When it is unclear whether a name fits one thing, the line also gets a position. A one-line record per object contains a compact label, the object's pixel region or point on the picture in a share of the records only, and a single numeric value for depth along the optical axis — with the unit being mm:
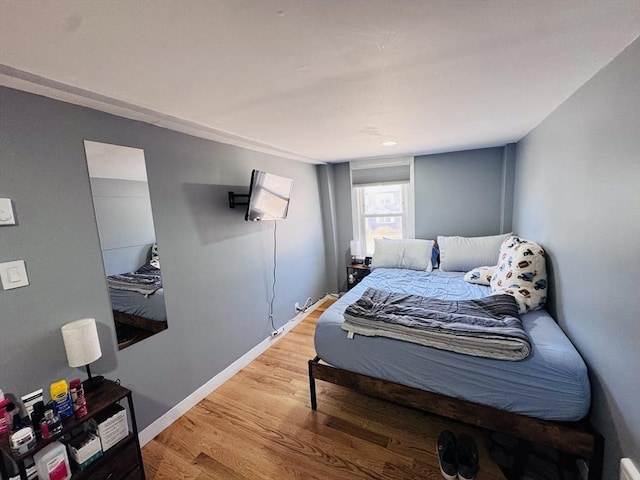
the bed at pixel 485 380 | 1279
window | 3703
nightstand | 3787
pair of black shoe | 1411
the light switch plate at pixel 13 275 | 1172
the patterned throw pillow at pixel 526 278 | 1921
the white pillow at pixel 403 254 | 3260
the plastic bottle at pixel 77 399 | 1214
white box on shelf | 1310
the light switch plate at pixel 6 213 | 1167
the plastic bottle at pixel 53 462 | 1104
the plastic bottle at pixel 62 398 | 1175
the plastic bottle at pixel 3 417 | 1096
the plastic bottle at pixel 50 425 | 1107
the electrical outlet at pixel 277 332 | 2965
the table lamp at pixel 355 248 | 3891
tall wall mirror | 1540
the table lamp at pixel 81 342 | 1287
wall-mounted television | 2312
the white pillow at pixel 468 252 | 2942
